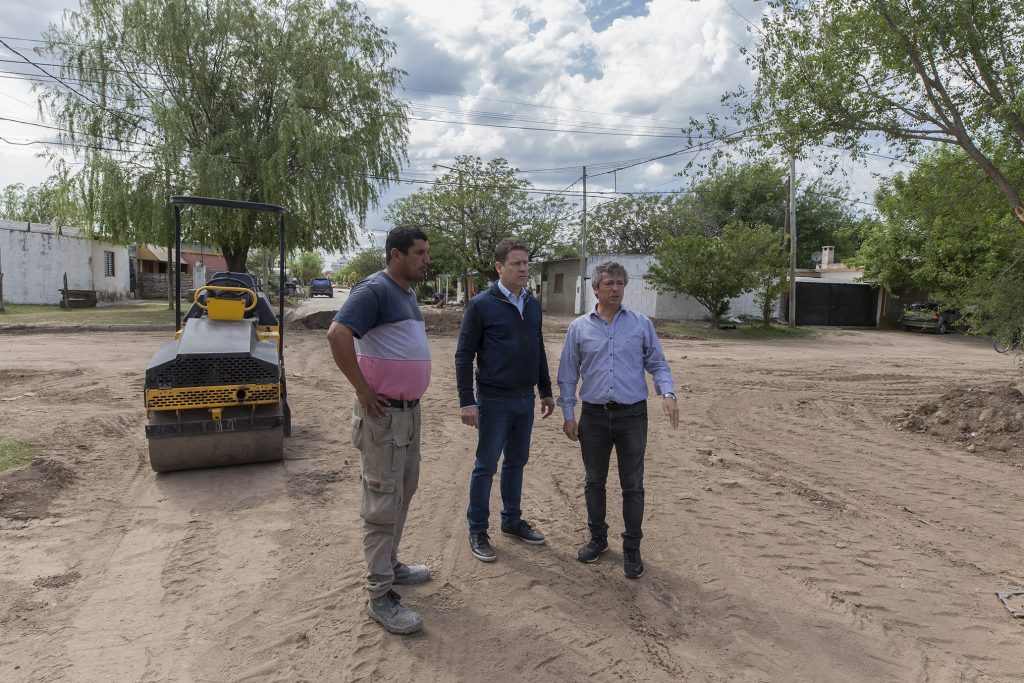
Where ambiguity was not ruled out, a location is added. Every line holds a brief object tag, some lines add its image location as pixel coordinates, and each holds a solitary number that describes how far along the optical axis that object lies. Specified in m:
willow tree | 17.23
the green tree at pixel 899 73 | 7.37
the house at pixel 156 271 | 34.50
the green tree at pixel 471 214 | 27.89
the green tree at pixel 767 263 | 21.05
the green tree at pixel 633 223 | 36.44
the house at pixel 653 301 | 26.59
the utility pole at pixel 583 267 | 27.64
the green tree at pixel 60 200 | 17.64
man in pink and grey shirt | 2.96
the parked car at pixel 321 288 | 53.75
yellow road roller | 4.84
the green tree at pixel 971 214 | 8.35
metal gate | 28.94
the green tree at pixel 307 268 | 82.46
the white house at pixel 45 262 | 24.19
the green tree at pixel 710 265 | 21.00
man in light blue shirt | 3.54
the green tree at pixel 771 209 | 37.34
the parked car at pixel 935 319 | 24.03
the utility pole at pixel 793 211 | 23.09
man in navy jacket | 3.63
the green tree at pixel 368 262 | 67.31
